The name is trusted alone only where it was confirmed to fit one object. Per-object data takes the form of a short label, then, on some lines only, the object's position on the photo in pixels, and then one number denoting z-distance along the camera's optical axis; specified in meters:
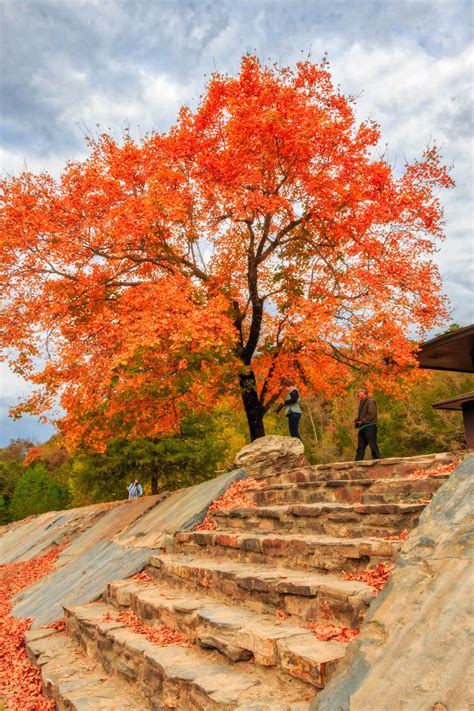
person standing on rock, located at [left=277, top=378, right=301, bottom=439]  10.93
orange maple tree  11.60
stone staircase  3.52
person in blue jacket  23.89
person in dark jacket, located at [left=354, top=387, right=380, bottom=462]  11.03
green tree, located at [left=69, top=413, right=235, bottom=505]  24.25
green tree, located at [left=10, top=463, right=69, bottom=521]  43.62
